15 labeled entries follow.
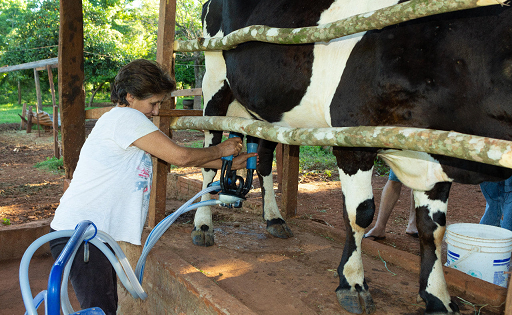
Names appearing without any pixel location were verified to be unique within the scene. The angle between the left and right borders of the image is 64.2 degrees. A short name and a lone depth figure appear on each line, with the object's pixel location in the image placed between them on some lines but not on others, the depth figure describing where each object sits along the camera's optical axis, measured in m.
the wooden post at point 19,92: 25.63
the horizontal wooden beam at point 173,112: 3.12
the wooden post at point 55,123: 9.40
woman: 1.99
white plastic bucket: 2.44
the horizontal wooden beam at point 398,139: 1.20
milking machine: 1.42
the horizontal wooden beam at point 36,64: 10.35
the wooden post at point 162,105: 3.29
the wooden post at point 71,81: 3.78
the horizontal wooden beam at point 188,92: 6.00
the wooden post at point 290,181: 4.11
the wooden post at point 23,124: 14.77
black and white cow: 1.83
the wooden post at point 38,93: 12.32
